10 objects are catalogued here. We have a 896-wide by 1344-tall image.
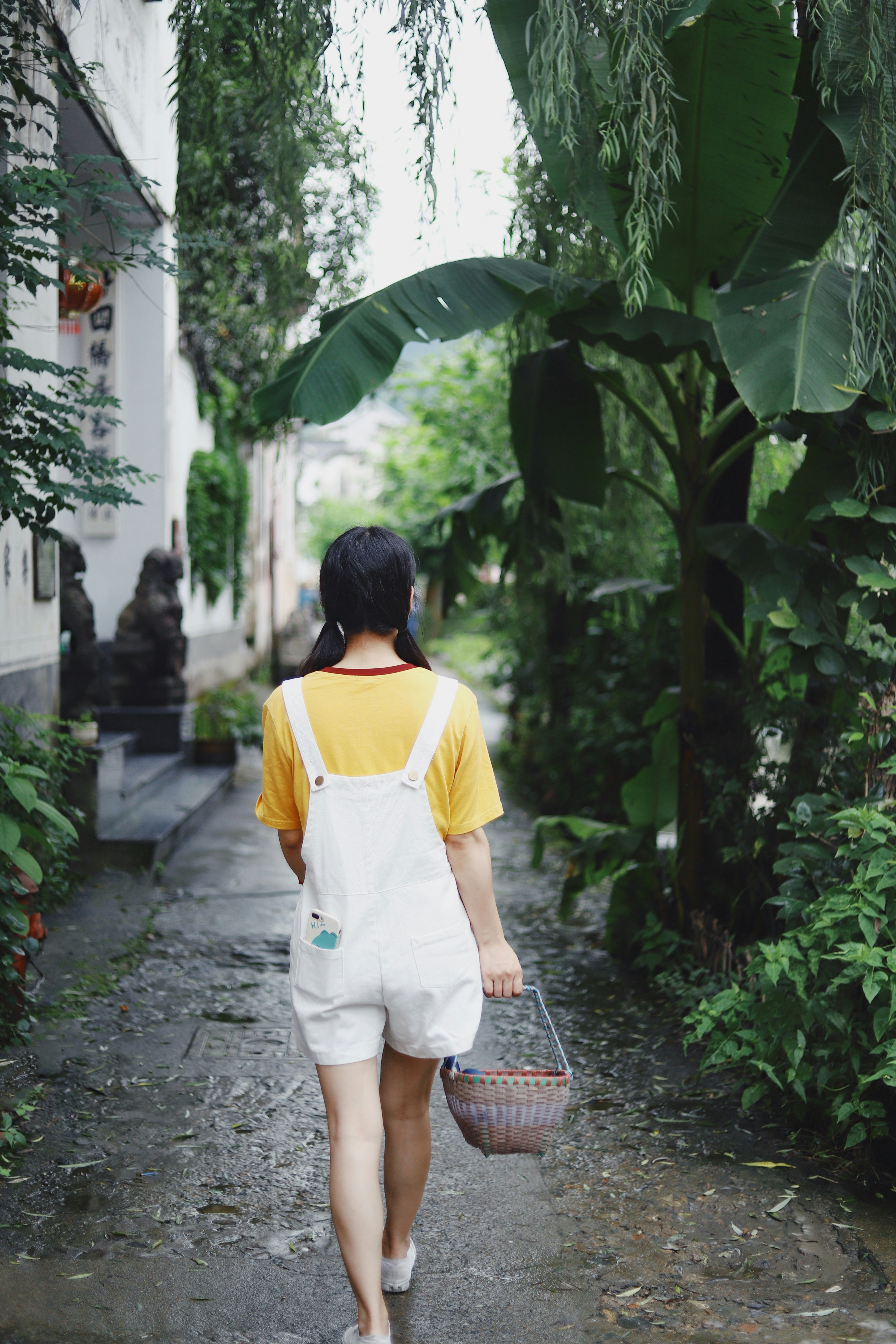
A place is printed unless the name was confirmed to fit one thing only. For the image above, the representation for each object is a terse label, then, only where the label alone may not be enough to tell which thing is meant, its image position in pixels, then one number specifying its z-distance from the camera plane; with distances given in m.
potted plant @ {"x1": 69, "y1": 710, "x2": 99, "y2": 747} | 6.78
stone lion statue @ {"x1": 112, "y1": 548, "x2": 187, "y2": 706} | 9.21
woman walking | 2.46
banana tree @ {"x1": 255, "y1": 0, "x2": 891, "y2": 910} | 3.78
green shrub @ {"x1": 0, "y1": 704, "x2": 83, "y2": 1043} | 3.76
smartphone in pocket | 2.47
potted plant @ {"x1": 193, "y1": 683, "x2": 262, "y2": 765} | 10.27
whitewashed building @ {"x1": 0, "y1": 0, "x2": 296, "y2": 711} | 5.80
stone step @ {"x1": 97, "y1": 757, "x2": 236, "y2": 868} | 6.99
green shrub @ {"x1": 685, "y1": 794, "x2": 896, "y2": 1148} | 3.24
